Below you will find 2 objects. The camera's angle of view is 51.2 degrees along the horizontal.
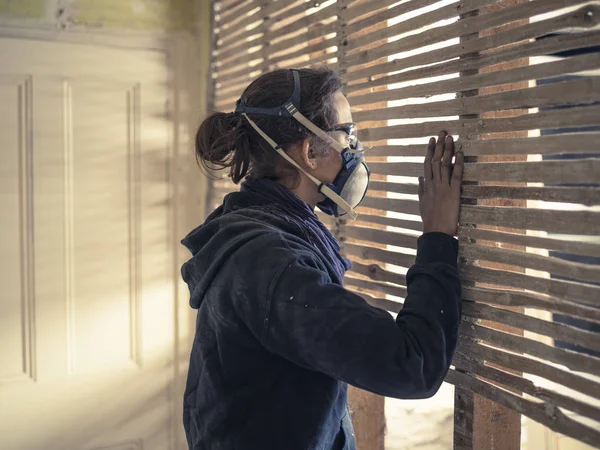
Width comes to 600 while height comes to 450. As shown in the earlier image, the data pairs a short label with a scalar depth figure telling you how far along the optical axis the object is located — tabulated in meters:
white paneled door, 2.01
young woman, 0.94
